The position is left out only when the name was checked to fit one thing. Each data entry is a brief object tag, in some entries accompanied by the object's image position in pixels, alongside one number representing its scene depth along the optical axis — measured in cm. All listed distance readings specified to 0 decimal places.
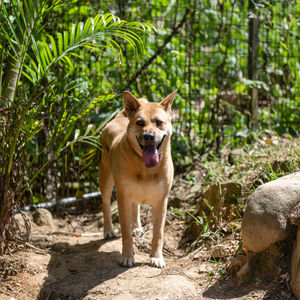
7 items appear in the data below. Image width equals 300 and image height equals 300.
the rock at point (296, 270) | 319
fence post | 695
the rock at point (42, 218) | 585
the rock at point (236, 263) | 373
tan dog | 425
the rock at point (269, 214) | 350
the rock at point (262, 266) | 351
